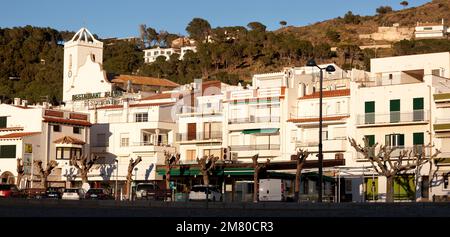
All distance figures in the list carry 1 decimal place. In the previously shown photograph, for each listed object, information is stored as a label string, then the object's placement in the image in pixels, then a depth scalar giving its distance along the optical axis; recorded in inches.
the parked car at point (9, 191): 2991.1
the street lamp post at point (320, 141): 2263.8
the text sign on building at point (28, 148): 3683.6
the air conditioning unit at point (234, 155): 3617.1
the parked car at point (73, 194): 2950.3
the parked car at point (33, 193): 2984.7
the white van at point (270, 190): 2854.3
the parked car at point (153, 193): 2962.6
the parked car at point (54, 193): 2970.0
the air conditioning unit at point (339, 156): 3279.3
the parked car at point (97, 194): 2996.1
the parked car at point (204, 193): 2792.8
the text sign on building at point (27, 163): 3676.2
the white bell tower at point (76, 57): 5073.8
